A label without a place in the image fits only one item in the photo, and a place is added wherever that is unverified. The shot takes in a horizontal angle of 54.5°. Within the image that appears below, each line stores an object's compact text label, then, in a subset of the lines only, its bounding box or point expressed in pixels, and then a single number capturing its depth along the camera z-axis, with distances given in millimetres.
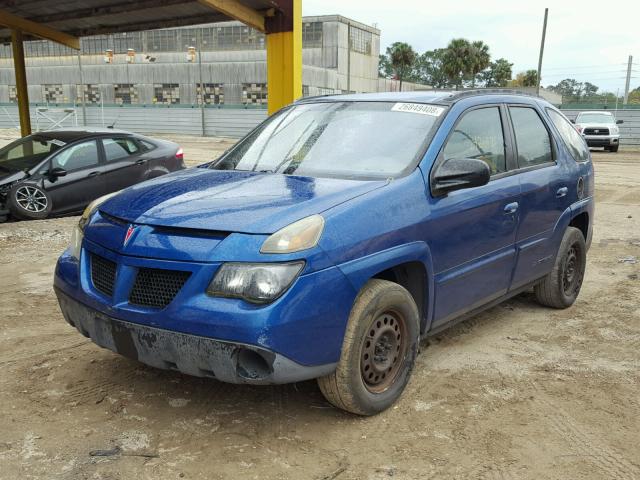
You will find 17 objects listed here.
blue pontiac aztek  2832
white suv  26000
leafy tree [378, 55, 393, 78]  101112
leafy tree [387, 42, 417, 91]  62312
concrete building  46469
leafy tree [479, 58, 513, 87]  73375
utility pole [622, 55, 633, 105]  48769
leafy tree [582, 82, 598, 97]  118338
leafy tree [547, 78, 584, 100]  116000
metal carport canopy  10141
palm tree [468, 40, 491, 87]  60406
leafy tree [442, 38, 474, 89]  60406
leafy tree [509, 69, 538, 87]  68188
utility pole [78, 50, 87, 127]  40194
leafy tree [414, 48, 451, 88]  119312
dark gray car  8789
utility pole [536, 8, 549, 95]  33875
